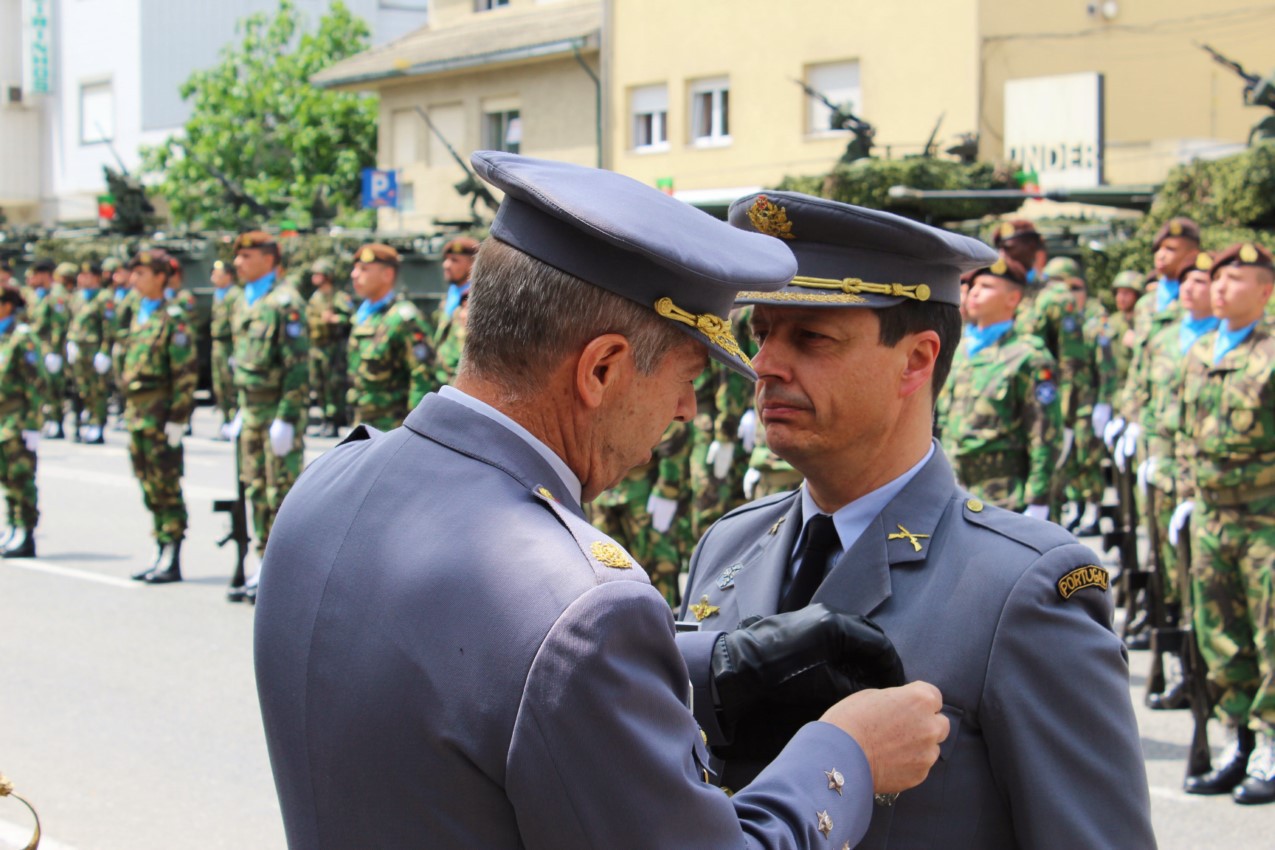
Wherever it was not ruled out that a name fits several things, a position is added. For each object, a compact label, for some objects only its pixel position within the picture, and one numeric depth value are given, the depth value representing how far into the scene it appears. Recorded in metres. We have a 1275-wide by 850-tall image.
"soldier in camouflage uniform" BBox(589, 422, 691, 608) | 8.46
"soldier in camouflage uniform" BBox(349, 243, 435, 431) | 9.67
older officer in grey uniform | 1.52
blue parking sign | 28.45
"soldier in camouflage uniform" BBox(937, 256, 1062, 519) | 7.11
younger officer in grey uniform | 1.98
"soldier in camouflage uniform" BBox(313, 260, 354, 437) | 17.61
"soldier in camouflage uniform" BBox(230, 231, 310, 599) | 9.45
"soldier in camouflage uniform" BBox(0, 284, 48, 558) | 10.92
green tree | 36.94
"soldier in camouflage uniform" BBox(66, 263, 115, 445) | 19.00
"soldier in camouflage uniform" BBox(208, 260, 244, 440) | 15.09
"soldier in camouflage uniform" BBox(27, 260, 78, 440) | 19.41
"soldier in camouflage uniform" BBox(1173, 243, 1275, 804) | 5.86
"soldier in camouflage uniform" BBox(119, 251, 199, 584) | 10.02
